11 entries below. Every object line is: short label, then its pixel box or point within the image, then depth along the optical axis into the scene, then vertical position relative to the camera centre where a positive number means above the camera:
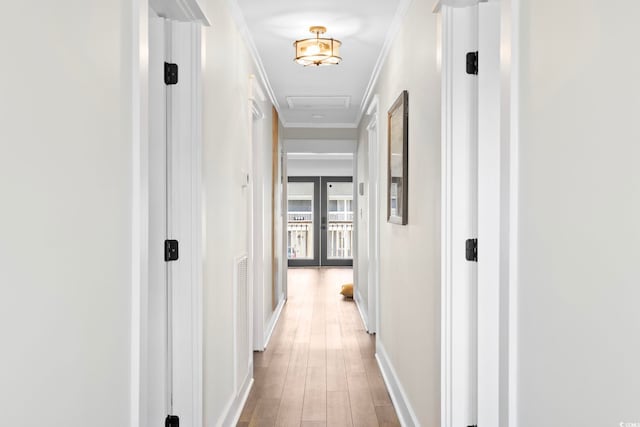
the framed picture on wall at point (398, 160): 3.18 +0.37
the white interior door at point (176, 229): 2.36 -0.05
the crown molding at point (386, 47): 3.26 +1.29
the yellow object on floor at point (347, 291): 8.08 -1.11
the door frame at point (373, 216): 4.76 +0.02
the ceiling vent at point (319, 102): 5.91 +1.34
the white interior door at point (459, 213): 2.21 +0.02
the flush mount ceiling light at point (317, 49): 3.77 +1.21
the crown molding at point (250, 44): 3.24 +1.27
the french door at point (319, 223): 12.47 -0.12
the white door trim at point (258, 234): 4.81 -0.15
